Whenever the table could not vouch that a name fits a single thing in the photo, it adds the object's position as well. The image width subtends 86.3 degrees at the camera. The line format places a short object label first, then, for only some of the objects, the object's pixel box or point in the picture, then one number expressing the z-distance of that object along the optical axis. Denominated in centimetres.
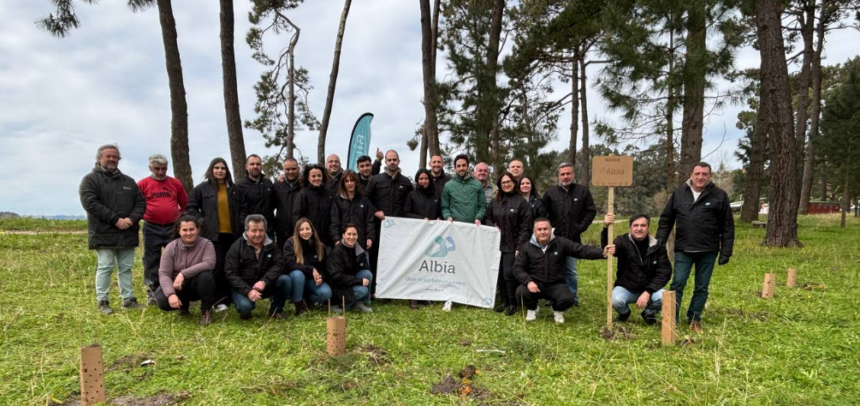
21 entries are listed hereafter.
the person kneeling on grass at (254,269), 453
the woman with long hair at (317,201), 533
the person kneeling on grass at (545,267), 476
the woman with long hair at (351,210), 533
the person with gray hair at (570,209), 548
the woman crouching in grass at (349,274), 503
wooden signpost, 461
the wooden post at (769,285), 580
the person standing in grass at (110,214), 477
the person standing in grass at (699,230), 436
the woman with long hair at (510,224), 526
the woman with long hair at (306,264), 485
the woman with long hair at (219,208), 504
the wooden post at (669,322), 386
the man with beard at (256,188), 534
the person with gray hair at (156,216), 514
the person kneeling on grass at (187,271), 441
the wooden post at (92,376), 268
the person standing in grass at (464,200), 572
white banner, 558
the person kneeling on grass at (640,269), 453
